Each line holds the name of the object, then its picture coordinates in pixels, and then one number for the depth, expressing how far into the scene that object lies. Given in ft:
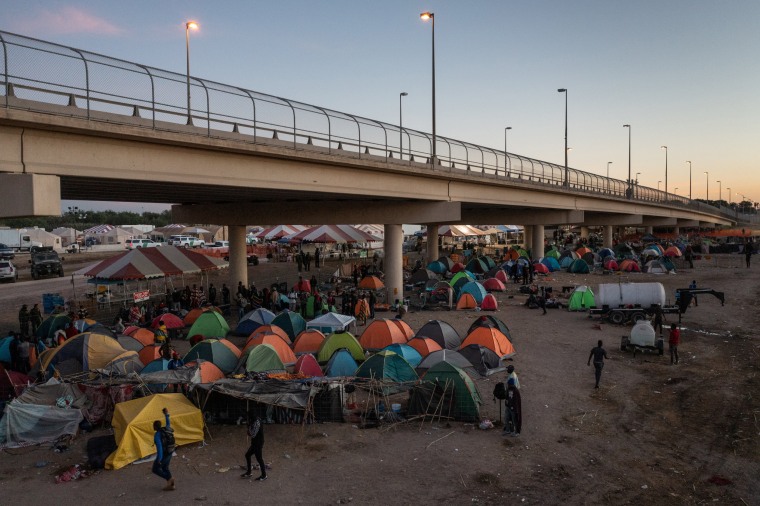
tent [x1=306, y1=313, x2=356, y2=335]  60.03
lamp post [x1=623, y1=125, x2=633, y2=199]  233.31
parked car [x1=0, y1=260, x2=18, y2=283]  130.11
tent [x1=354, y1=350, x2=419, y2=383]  43.27
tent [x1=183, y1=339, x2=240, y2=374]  46.44
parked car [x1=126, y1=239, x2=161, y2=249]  211.61
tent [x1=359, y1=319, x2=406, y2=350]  55.36
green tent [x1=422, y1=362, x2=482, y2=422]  38.24
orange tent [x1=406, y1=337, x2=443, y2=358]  49.85
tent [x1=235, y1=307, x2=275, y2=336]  66.13
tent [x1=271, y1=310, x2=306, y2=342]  61.21
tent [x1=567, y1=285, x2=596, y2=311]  80.64
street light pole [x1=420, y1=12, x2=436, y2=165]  82.17
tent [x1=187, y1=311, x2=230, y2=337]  62.23
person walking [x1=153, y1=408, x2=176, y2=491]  28.96
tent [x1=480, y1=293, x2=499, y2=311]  83.71
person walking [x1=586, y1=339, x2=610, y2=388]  44.78
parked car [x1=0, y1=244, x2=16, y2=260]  176.55
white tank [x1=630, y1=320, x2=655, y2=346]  54.90
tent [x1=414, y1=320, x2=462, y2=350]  54.70
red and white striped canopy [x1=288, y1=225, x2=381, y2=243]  141.59
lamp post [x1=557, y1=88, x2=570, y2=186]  141.47
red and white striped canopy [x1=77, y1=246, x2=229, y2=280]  77.77
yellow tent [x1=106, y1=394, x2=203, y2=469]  32.40
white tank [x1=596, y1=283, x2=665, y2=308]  69.73
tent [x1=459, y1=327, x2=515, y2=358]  52.34
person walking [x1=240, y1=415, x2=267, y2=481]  29.73
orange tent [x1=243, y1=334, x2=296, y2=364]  49.51
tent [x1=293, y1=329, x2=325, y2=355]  53.62
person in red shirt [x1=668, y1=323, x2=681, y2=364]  51.37
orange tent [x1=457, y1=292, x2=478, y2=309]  84.74
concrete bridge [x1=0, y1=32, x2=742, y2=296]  40.11
